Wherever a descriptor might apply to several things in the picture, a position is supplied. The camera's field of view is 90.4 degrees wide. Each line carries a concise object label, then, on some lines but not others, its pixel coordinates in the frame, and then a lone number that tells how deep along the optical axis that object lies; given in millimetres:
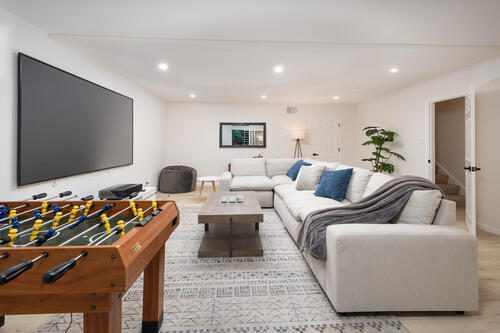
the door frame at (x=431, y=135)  4387
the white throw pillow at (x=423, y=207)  1797
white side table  5016
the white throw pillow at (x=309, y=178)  3758
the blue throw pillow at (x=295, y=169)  4848
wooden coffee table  2455
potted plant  5277
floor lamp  6776
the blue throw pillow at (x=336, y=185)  3070
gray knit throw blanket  1916
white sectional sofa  1604
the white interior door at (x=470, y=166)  3205
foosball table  838
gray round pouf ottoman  5961
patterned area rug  1558
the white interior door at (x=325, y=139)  7043
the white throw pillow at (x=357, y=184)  2857
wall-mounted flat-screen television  2371
